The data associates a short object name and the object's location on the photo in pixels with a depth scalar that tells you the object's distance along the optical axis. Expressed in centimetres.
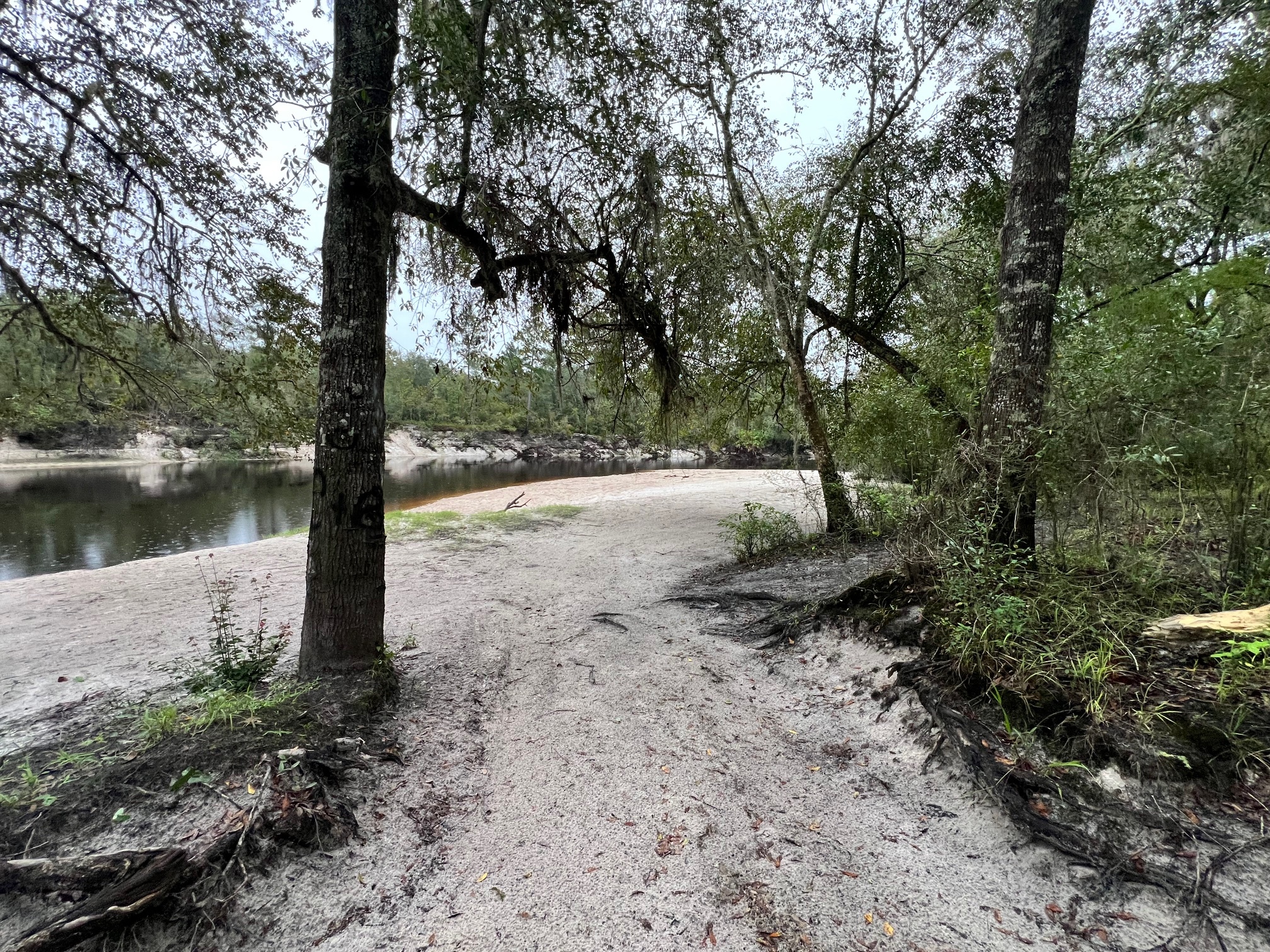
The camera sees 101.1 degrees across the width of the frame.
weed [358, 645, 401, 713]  334
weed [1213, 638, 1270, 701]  225
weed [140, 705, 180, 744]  267
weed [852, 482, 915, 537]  739
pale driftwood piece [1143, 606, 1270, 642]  244
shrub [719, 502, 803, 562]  830
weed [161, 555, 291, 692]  342
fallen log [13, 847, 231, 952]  164
